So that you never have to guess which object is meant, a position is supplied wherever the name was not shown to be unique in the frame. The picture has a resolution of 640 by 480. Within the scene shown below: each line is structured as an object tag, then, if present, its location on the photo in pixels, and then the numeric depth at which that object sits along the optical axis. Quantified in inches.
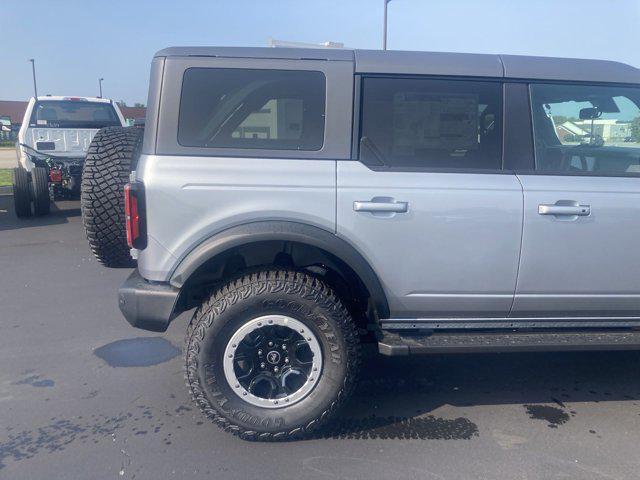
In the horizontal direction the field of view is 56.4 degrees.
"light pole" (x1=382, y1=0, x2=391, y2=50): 593.0
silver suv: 128.0
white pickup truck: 404.2
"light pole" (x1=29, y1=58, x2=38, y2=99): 1932.8
